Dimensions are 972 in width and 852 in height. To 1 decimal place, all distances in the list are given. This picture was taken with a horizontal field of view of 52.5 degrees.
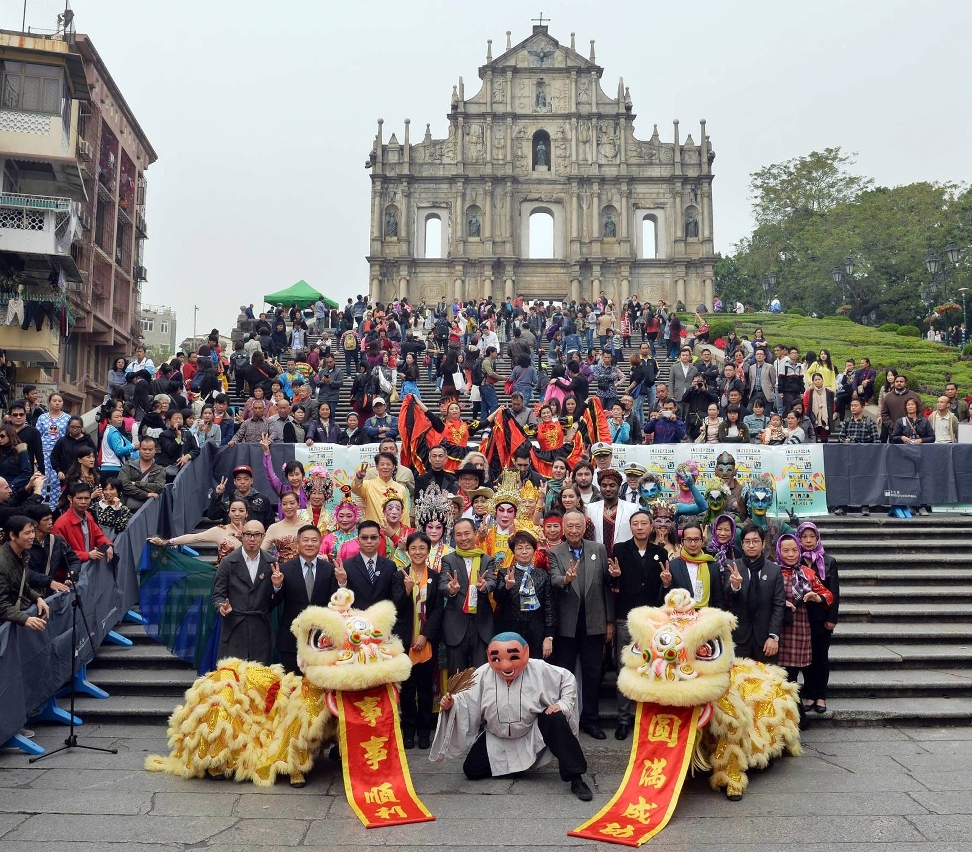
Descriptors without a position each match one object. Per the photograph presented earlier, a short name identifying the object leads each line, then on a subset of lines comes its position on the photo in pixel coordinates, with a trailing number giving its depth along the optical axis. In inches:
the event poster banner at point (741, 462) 484.4
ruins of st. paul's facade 2014.0
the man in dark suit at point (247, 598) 307.9
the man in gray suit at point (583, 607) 311.4
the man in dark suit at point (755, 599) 303.7
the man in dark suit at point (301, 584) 307.4
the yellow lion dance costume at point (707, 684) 261.0
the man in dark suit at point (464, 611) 305.4
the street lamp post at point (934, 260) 1069.8
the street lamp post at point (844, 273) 1696.0
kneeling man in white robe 269.3
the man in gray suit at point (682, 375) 633.0
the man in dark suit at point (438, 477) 424.2
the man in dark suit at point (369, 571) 303.6
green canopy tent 1307.8
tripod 293.9
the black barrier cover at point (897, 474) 510.9
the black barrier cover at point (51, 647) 286.4
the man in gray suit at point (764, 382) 645.9
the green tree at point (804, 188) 2139.5
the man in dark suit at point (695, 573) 302.0
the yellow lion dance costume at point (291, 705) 270.8
